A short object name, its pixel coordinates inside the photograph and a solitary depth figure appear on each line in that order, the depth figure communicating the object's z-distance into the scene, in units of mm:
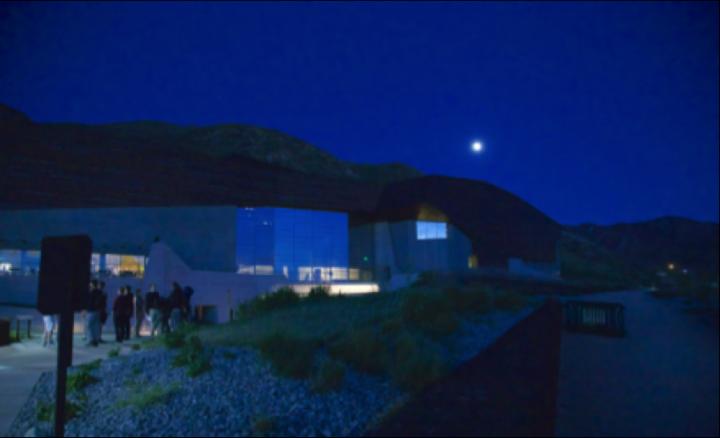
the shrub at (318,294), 16031
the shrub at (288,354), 6781
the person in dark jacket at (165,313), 13836
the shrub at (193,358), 6914
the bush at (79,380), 6648
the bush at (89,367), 7467
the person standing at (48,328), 12289
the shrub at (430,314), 10164
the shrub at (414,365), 6793
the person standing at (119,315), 13109
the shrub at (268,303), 14273
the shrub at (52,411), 5669
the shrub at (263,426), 5082
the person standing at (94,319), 12164
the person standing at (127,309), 13297
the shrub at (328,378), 6344
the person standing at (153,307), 13578
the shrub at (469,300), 13266
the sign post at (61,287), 4500
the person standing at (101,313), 12445
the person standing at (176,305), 14047
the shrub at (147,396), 5773
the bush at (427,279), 23347
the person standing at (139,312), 14505
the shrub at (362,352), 7371
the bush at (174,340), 8742
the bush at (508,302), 15367
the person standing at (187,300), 15470
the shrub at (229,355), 7645
